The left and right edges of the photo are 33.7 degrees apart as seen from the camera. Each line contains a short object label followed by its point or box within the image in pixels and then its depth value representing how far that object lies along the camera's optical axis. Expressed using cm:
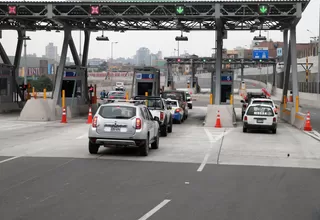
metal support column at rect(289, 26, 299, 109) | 3244
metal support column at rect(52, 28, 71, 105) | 3347
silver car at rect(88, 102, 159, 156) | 1505
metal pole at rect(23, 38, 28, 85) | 5443
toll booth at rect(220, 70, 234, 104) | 4316
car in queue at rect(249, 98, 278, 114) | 3097
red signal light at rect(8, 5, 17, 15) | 3164
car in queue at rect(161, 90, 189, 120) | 3662
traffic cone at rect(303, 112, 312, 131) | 2762
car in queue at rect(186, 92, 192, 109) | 5212
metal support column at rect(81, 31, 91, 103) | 4019
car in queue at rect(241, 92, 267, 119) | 3914
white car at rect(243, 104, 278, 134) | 2544
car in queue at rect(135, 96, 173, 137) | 2262
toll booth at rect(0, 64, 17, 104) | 3769
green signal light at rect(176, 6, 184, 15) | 3088
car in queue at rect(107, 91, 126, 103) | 5089
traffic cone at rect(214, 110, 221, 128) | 2927
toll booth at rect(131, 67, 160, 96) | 4069
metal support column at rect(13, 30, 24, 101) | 4101
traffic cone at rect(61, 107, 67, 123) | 2993
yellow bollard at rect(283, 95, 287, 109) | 3784
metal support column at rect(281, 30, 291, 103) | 3733
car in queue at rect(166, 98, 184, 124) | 3145
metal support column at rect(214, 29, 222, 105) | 3262
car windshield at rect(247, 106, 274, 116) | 2555
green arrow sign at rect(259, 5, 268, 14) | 3013
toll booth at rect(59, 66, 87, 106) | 3812
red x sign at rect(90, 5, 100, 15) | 3117
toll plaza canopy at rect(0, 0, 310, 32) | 3044
